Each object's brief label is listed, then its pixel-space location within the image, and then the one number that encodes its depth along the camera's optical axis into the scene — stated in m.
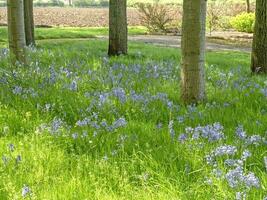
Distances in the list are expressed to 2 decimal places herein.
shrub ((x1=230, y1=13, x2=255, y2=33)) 30.88
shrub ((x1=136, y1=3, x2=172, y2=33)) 31.08
